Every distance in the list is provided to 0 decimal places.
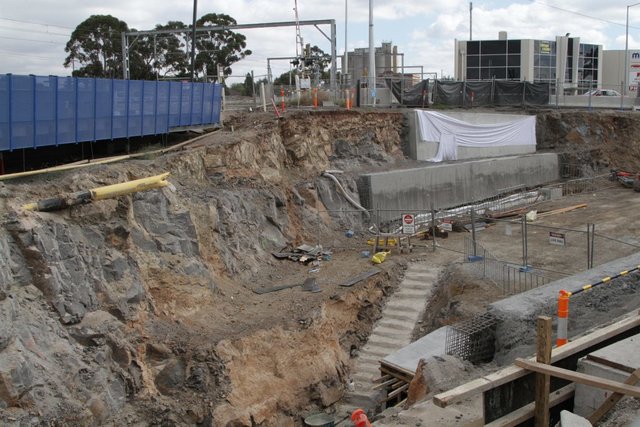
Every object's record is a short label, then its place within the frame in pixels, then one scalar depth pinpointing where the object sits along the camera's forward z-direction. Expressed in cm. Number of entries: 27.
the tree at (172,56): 5472
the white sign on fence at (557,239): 1670
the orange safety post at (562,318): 898
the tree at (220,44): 5875
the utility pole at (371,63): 3159
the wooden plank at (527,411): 749
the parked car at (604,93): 4518
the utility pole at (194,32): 2987
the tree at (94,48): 5116
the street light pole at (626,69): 4965
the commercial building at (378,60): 4262
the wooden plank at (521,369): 695
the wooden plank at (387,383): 1424
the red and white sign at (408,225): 2177
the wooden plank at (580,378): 667
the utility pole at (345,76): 3596
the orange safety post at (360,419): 759
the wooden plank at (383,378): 1455
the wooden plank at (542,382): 742
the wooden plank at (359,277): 1856
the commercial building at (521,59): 5772
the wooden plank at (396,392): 1377
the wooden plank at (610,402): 695
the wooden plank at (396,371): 1395
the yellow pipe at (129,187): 1480
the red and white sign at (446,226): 2280
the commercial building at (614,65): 5872
